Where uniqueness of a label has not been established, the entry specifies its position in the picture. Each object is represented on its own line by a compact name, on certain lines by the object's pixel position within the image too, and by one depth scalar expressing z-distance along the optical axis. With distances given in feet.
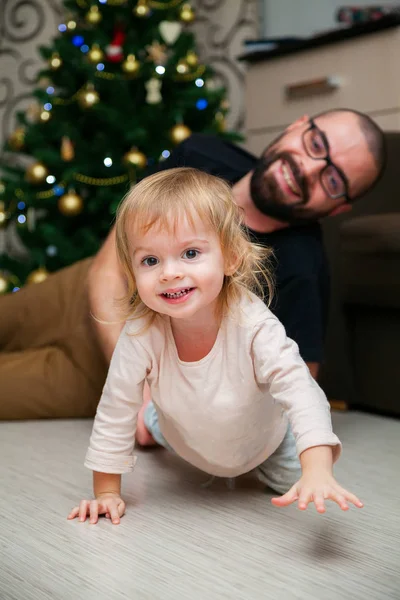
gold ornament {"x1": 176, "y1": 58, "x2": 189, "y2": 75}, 8.27
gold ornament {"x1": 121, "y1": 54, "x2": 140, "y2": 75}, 8.13
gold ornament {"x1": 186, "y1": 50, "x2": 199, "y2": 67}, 8.42
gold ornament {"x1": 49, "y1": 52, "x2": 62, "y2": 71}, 8.39
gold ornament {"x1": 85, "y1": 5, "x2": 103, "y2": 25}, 8.35
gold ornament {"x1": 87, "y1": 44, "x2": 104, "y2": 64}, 8.16
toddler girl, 2.92
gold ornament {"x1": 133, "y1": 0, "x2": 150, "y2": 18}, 8.30
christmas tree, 8.07
